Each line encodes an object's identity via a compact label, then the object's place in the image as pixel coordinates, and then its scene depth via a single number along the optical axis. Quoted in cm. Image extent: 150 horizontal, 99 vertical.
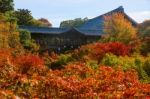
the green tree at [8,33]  2472
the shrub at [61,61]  2257
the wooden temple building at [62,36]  3651
